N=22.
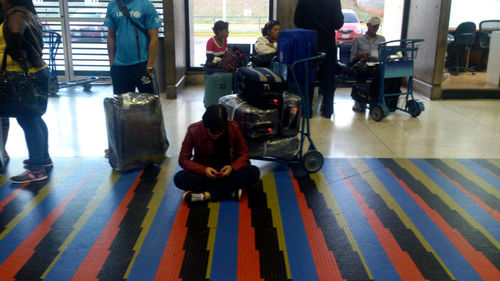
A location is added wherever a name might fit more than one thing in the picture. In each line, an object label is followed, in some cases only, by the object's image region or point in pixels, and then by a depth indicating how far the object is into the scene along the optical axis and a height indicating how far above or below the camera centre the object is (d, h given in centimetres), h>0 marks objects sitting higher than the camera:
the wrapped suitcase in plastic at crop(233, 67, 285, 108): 413 -61
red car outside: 982 -22
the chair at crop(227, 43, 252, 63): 884 -59
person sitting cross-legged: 380 -117
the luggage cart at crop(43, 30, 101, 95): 816 -105
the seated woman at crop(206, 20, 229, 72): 685 -40
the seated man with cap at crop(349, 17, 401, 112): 681 -69
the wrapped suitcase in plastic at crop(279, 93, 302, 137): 430 -87
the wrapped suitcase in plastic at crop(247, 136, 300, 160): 424 -114
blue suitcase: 480 -28
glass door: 897 -37
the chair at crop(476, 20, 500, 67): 1098 -26
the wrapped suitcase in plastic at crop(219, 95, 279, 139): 413 -87
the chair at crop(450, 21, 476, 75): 1058 -32
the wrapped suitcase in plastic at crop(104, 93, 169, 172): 436 -104
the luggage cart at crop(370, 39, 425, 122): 645 -70
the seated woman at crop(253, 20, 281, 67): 650 -40
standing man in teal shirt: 444 -27
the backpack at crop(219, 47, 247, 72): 653 -61
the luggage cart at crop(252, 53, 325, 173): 435 -125
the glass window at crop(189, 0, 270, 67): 949 -7
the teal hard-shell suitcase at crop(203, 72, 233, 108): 646 -93
